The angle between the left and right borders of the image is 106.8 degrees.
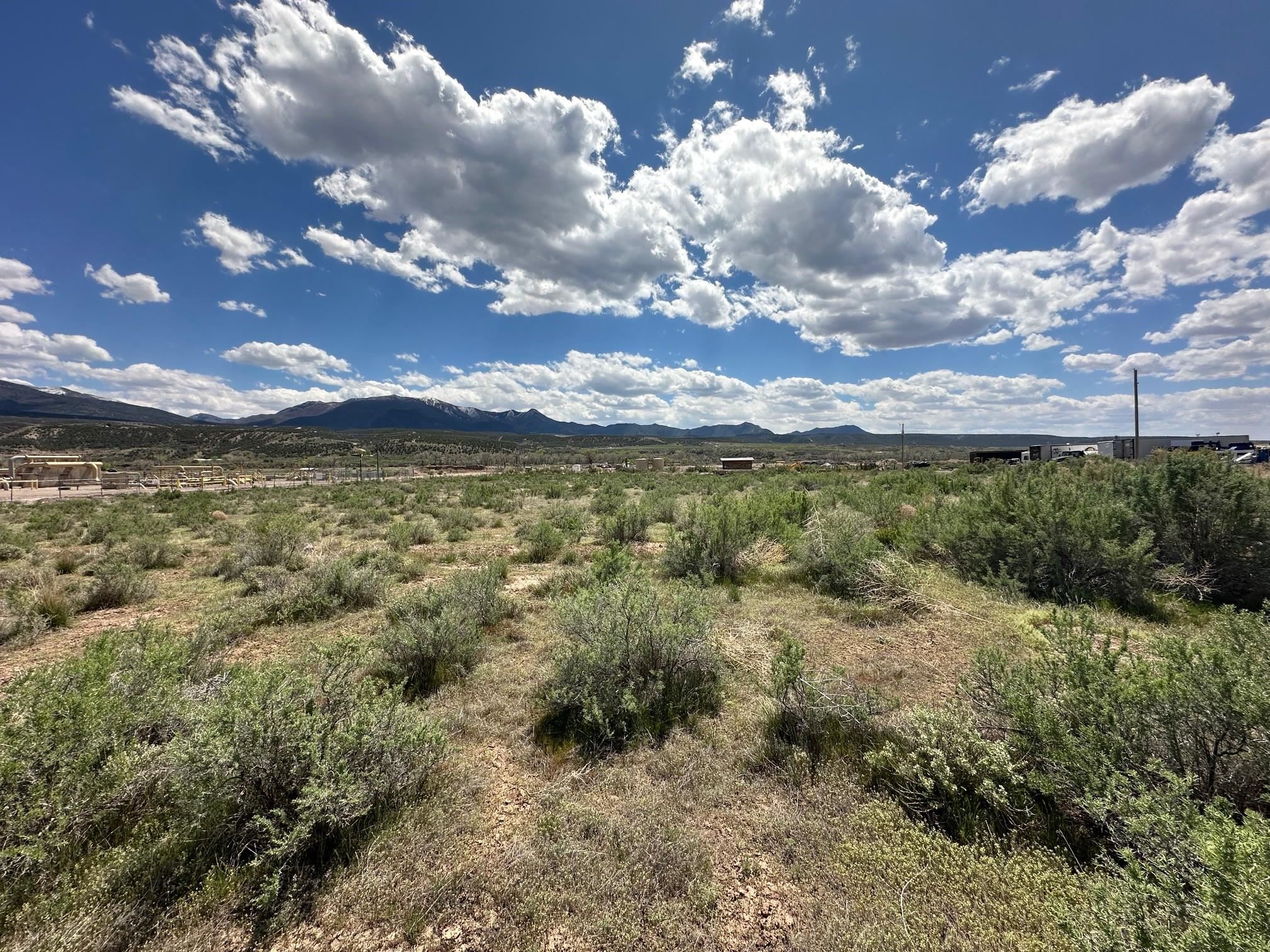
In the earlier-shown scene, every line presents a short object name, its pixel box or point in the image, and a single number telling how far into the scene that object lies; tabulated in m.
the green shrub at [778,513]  8.94
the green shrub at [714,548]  8.09
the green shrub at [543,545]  9.95
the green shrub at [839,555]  6.88
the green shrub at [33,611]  5.66
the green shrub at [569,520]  12.01
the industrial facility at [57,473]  28.39
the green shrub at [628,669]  3.87
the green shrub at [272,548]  8.55
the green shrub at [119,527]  11.64
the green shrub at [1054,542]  6.34
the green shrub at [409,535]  10.96
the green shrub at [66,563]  8.84
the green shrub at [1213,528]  6.41
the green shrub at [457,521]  13.31
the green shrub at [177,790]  2.27
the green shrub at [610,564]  6.87
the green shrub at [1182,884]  1.58
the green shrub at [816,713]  3.56
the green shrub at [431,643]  4.67
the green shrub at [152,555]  9.12
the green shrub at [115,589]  6.91
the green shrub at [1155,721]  2.56
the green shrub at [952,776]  2.77
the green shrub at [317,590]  6.35
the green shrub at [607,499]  15.80
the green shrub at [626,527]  11.59
